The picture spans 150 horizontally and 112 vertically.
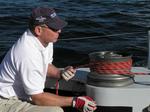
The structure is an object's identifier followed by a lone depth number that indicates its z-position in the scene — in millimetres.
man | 4802
